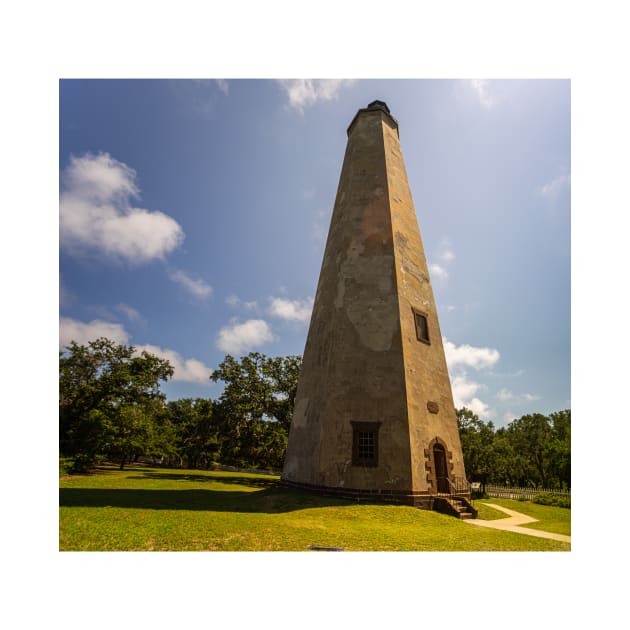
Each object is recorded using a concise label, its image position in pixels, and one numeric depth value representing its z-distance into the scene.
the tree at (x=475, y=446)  38.94
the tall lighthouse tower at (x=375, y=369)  14.68
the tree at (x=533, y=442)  56.12
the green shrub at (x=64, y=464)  20.39
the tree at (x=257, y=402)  35.62
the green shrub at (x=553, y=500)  21.75
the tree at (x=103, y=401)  24.59
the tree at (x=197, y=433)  47.19
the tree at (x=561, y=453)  42.44
